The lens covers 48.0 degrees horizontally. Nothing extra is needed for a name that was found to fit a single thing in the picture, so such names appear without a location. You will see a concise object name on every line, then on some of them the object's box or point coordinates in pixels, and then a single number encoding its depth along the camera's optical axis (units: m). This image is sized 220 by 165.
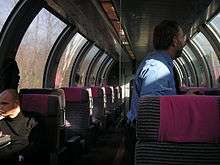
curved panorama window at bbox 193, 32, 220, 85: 6.81
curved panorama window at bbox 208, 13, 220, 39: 5.69
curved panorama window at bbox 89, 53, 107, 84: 9.99
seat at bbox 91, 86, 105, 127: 6.72
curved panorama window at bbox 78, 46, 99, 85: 8.33
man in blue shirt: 1.97
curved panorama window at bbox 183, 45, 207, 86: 7.83
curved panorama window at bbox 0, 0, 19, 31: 3.54
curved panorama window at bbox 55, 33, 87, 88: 6.15
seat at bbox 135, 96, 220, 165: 1.75
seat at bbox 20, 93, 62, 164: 3.15
